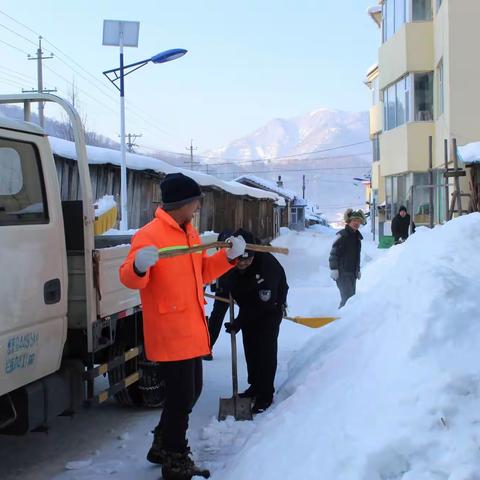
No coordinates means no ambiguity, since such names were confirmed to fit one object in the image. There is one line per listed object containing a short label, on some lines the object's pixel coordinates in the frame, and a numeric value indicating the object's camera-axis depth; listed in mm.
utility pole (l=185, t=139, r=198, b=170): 92638
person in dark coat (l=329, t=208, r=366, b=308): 8789
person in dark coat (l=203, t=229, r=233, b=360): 6887
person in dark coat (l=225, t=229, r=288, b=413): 5250
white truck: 3471
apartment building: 17031
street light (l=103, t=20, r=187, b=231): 13039
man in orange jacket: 3748
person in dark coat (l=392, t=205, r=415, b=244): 15883
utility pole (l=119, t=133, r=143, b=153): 67856
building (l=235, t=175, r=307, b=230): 43375
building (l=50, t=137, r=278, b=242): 9641
